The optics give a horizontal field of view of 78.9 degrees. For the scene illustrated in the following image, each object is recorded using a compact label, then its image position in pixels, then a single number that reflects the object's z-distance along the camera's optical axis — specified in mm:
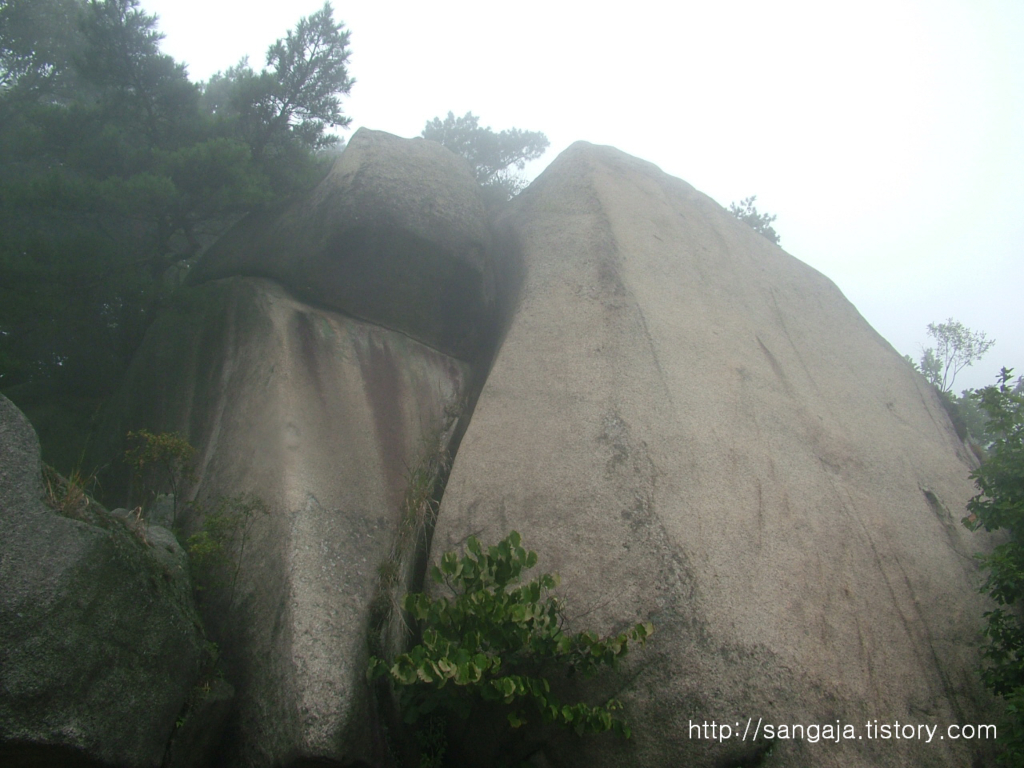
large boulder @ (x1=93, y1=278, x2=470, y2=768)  4465
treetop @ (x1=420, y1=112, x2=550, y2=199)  15305
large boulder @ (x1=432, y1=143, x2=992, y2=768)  4359
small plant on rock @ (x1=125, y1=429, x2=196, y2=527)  5520
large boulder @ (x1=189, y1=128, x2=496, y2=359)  7809
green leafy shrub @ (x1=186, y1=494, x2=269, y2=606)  5047
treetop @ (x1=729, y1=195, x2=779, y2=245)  15045
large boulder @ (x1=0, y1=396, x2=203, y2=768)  3369
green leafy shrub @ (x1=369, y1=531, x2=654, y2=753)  3941
